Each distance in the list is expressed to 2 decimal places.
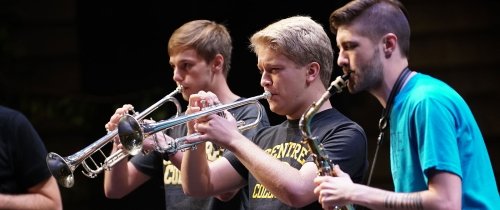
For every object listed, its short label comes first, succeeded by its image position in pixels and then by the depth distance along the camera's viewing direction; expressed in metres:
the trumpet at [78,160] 7.72
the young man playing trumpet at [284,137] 6.45
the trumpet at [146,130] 7.20
